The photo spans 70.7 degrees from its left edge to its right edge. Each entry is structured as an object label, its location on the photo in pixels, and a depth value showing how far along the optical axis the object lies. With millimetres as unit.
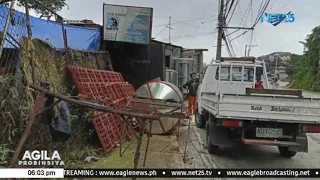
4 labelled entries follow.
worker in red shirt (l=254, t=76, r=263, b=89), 6216
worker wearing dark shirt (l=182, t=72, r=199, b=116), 8466
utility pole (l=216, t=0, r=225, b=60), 13886
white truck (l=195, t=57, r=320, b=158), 4216
